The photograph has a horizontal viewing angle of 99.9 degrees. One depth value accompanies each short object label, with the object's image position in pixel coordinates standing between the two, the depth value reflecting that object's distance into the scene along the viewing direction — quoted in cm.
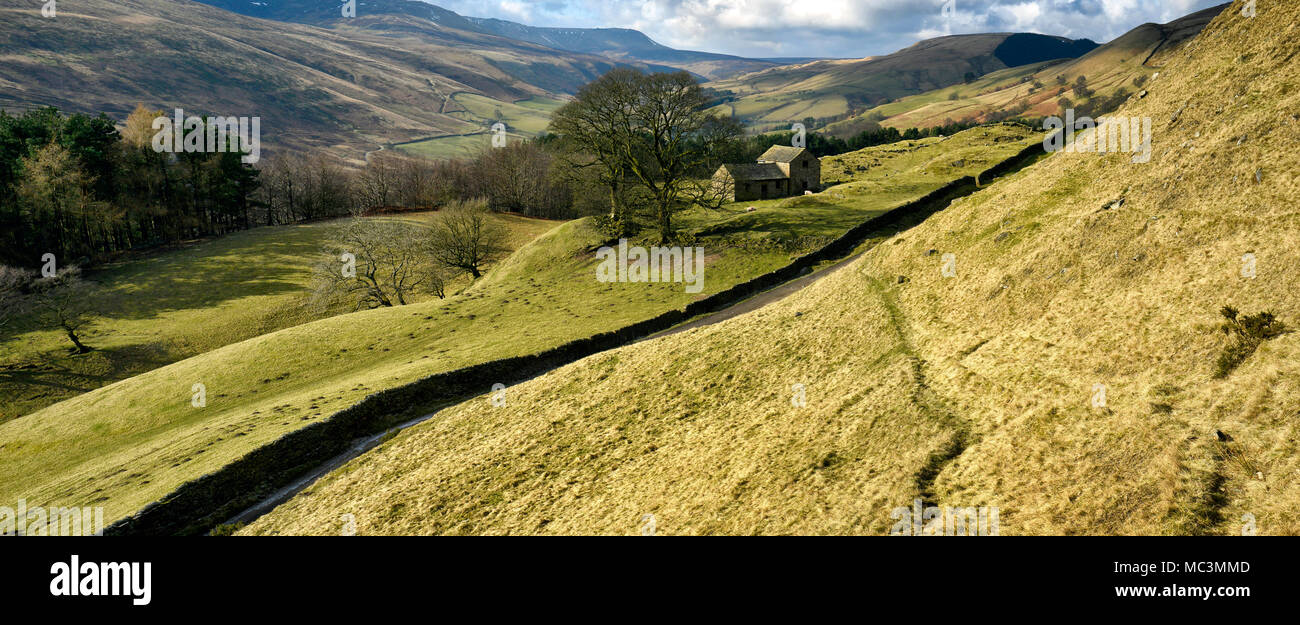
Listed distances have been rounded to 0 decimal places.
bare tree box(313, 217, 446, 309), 6322
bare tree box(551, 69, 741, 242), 6012
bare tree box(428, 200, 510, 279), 7225
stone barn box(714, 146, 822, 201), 8344
